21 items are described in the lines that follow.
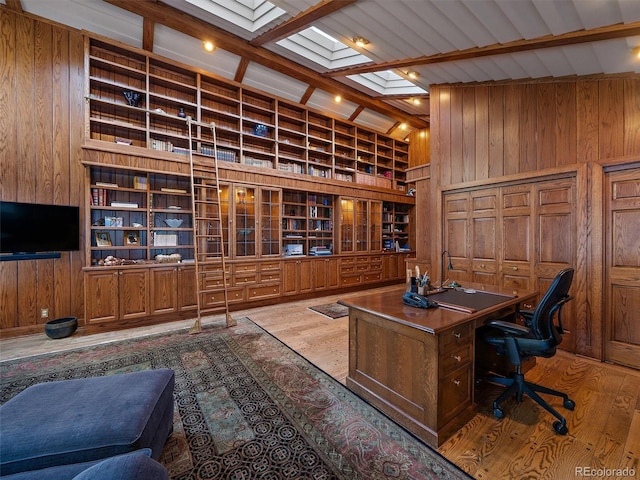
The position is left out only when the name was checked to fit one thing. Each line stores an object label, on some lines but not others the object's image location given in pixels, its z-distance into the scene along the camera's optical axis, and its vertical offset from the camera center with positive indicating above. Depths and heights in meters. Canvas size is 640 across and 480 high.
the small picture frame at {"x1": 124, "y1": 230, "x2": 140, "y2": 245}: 3.96 +0.03
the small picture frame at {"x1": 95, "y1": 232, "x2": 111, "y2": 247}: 3.72 +0.00
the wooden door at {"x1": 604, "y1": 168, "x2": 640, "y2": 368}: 2.55 -0.30
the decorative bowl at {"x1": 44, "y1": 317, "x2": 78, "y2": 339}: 3.26 -1.07
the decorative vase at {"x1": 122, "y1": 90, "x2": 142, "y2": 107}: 3.91 +2.06
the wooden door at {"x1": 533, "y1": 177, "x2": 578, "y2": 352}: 2.89 +0.02
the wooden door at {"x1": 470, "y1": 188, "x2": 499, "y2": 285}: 3.47 +0.01
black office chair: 1.73 -0.70
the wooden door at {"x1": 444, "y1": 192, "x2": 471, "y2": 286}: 3.76 +0.02
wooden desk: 1.63 -0.83
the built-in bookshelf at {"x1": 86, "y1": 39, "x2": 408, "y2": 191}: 3.86 +2.10
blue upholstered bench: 1.09 -0.82
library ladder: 4.19 +0.22
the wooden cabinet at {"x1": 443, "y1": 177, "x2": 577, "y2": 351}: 2.94 +0.04
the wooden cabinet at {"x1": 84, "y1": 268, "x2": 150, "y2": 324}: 3.46 -0.74
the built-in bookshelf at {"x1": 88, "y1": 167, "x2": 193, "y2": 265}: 3.73 +0.35
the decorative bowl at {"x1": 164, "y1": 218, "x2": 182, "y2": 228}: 4.22 +0.26
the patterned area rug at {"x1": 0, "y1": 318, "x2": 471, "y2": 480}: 1.47 -1.23
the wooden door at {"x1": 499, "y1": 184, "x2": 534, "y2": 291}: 3.17 -0.01
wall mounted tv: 3.16 +0.15
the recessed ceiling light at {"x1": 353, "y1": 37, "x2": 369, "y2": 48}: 3.11 +2.29
